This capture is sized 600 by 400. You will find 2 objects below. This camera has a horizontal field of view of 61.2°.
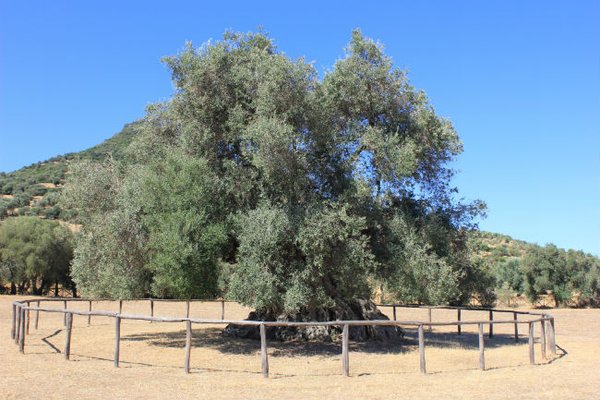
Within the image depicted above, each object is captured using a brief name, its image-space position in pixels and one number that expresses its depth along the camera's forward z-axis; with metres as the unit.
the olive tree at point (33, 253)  44.81
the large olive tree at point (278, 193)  15.83
